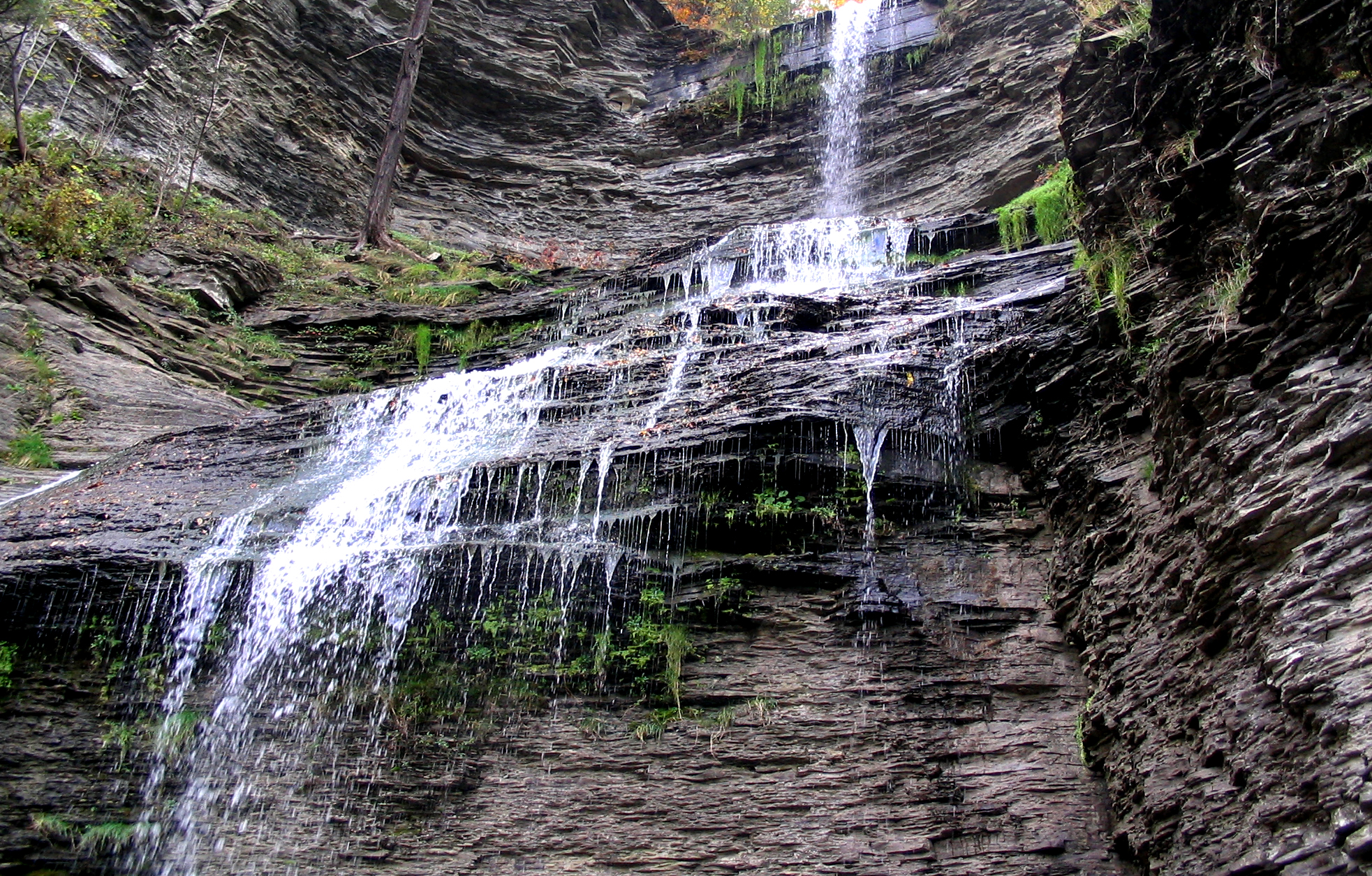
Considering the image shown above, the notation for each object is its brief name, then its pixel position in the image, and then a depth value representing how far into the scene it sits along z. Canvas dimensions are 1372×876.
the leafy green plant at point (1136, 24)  8.49
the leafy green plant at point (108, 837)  8.00
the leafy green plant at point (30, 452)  10.77
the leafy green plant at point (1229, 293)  6.09
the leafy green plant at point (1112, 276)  8.04
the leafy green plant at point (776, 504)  8.73
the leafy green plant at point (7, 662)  8.52
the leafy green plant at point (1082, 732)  6.88
